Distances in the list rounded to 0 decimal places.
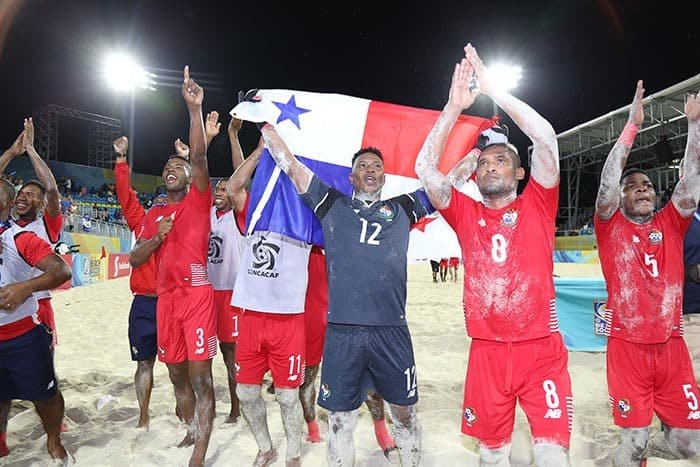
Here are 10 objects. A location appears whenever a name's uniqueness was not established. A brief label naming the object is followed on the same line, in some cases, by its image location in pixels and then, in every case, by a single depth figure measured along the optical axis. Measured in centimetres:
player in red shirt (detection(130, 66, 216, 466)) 394
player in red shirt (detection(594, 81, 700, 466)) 335
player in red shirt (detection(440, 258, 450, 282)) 1792
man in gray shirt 309
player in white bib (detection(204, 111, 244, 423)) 506
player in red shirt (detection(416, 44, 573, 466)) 274
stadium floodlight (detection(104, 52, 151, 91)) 2295
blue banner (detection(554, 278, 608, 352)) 679
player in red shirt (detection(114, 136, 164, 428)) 473
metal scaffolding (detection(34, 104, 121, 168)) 3027
